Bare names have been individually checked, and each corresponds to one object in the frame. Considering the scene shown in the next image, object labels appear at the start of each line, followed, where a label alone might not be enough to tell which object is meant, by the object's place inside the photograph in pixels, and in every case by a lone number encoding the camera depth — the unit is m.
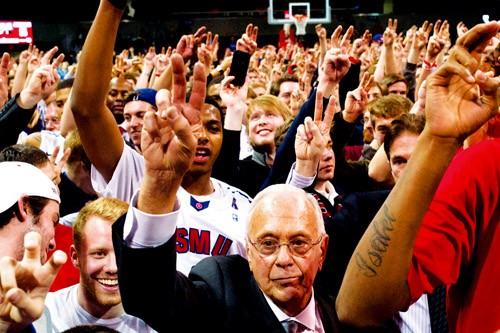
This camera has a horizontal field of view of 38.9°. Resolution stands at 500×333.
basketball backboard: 16.12
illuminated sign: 14.42
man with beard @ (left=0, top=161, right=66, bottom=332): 1.54
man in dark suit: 1.59
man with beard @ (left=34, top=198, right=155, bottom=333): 2.53
